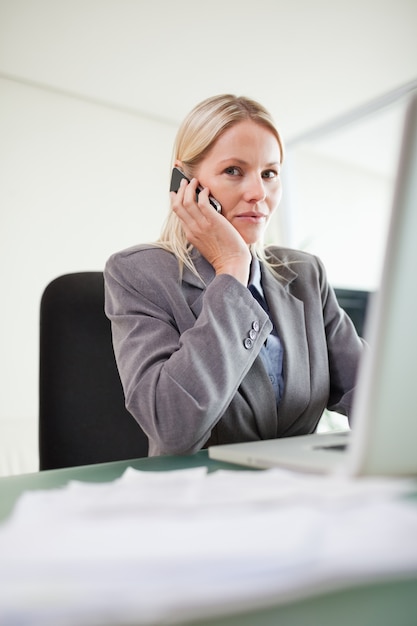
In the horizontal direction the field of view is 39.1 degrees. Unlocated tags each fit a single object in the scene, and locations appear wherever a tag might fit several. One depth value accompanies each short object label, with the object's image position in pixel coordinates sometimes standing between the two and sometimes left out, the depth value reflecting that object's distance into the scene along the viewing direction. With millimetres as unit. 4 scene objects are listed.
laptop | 397
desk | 294
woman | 874
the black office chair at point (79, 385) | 1149
